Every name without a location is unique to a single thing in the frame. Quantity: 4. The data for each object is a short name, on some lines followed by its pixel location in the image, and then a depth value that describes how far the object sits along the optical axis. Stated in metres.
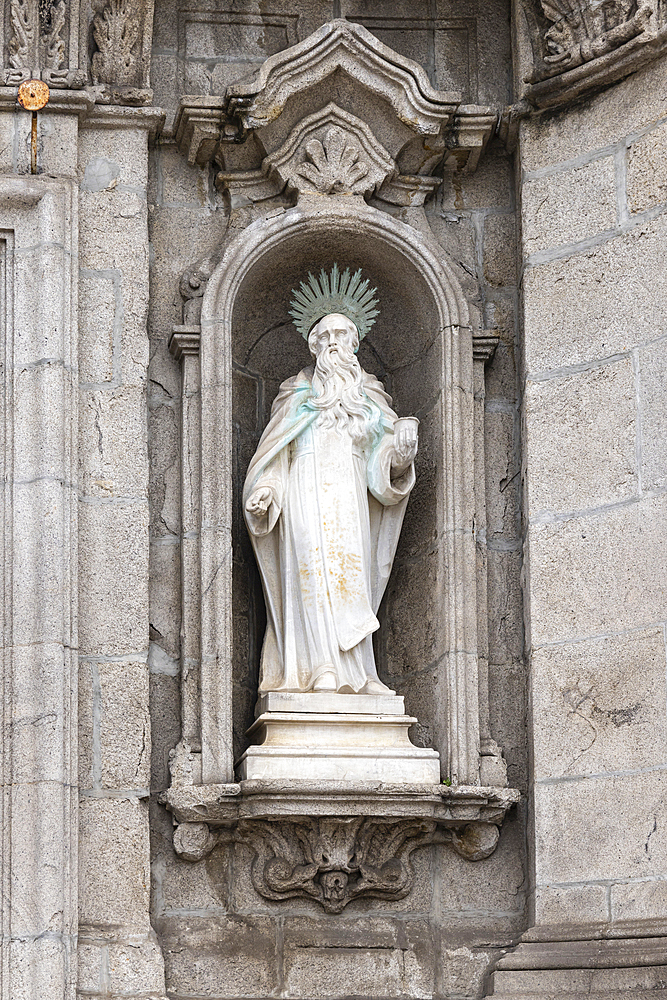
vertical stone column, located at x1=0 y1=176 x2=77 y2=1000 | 13.25
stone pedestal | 13.90
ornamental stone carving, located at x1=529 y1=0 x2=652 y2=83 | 14.80
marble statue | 14.42
